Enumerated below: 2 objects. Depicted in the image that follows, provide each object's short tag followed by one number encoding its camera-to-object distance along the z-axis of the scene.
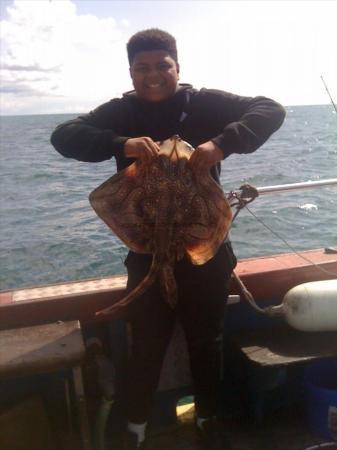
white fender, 3.46
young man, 2.90
